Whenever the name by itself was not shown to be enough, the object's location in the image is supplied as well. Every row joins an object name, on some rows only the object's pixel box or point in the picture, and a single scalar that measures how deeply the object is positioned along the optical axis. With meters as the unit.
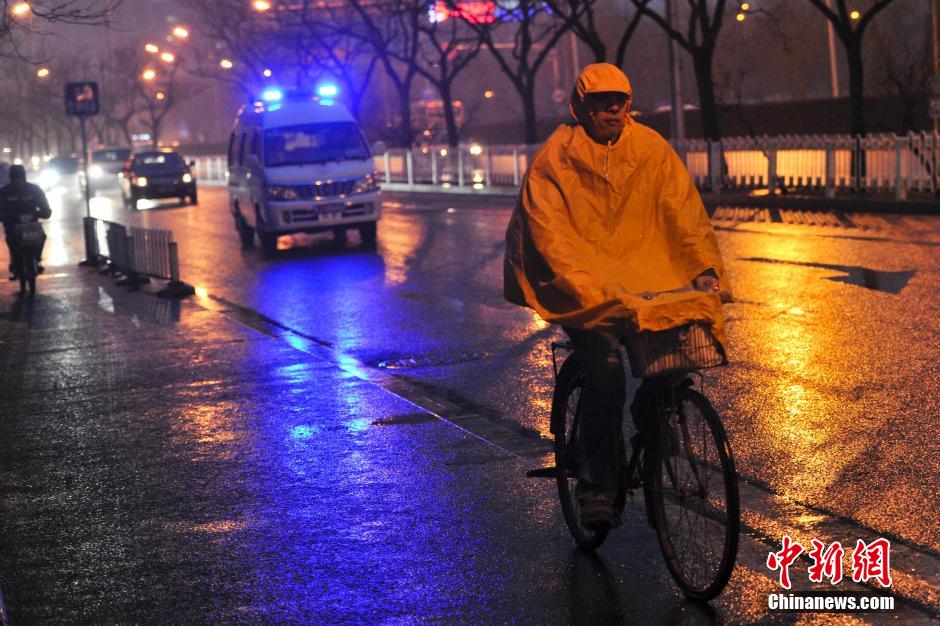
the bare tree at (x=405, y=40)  49.44
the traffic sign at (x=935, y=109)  24.88
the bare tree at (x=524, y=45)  42.78
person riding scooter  18.19
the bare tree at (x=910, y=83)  28.38
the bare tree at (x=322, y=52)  55.57
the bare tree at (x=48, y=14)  16.12
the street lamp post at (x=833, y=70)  47.61
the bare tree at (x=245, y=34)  63.19
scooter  17.98
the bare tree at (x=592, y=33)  36.62
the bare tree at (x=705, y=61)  32.16
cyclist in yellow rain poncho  5.27
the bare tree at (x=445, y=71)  49.93
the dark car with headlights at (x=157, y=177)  42.97
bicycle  4.94
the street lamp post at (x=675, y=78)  30.50
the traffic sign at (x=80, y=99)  24.59
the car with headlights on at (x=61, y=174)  68.50
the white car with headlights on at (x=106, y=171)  56.97
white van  22.62
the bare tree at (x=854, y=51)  29.14
